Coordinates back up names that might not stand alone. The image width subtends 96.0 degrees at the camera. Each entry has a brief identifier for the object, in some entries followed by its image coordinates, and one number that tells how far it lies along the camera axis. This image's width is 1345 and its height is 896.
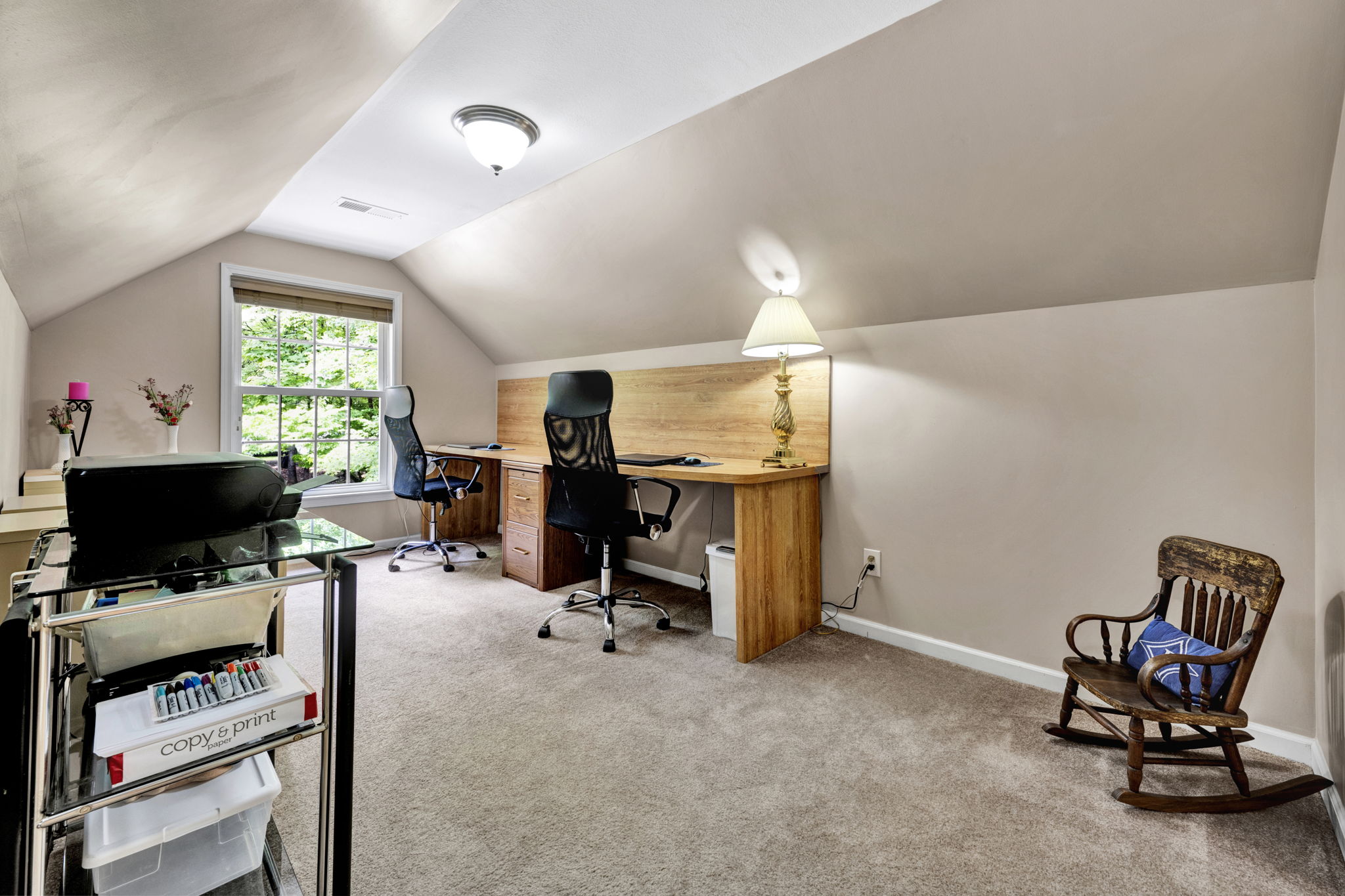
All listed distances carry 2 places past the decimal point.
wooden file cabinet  3.62
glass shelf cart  0.80
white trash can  2.84
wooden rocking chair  1.59
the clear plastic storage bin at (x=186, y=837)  1.07
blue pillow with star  1.68
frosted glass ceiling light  2.41
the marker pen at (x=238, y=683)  1.08
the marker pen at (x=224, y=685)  1.06
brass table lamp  2.75
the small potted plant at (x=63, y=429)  3.28
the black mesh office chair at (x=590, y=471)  2.81
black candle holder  3.39
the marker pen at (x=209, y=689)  1.05
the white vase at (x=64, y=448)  3.28
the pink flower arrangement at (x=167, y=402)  3.65
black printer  0.96
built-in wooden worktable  2.64
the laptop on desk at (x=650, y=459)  3.12
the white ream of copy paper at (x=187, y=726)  0.92
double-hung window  4.08
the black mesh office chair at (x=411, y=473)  4.03
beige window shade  4.07
